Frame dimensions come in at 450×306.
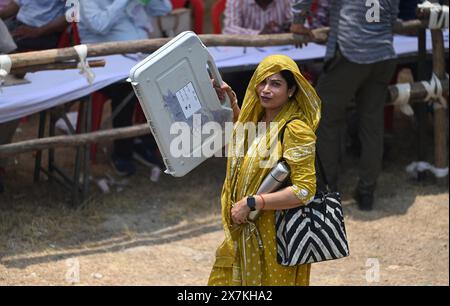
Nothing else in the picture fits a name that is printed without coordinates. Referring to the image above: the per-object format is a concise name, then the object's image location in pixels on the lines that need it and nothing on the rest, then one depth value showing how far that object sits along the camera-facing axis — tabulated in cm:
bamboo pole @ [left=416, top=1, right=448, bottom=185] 1395
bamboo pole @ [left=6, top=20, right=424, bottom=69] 1084
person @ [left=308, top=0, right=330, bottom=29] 1403
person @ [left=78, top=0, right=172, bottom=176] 1300
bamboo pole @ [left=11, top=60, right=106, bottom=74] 1102
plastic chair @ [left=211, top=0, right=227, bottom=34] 1577
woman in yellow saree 771
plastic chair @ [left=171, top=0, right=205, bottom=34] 1576
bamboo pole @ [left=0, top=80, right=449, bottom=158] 1130
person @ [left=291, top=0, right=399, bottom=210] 1234
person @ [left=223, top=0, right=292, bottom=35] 1417
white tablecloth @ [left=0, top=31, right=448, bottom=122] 1131
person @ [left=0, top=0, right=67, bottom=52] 1324
